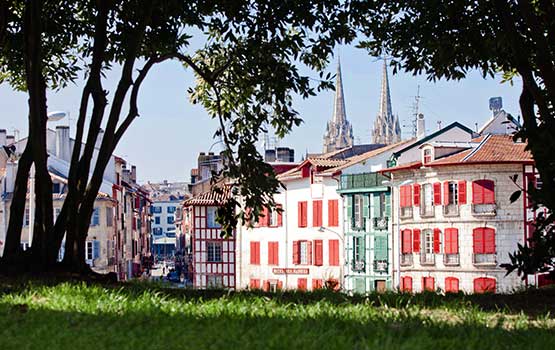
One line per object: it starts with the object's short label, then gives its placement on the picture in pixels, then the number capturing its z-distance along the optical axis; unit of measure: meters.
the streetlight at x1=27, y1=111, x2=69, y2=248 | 33.86
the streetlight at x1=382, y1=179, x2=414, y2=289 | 66.27
